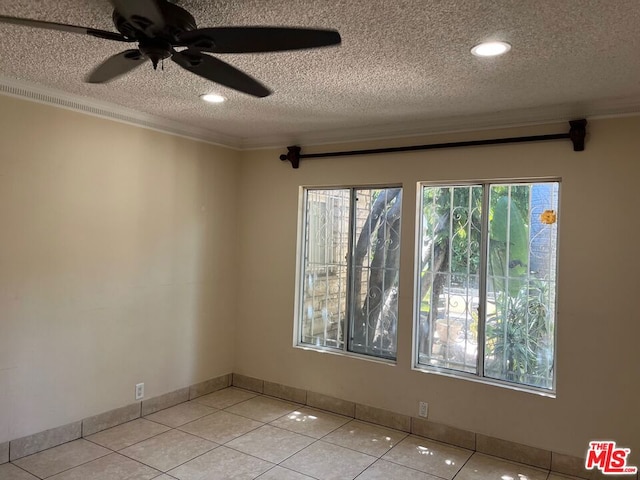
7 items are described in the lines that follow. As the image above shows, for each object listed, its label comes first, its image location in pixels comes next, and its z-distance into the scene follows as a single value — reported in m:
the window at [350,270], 3.92
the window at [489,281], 3.27
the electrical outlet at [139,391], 3.79
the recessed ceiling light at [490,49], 2.17
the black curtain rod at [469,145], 3.04
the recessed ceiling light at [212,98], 3.15
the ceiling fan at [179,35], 1.55
